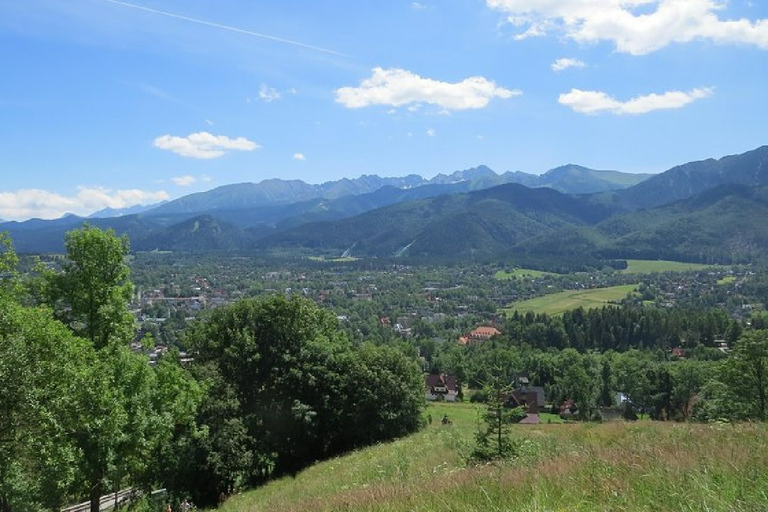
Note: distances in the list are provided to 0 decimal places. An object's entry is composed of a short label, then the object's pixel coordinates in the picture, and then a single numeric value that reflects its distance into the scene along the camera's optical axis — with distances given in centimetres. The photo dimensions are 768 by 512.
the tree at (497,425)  1274
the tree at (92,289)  1733
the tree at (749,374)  2936
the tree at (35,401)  1165
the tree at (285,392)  2406
